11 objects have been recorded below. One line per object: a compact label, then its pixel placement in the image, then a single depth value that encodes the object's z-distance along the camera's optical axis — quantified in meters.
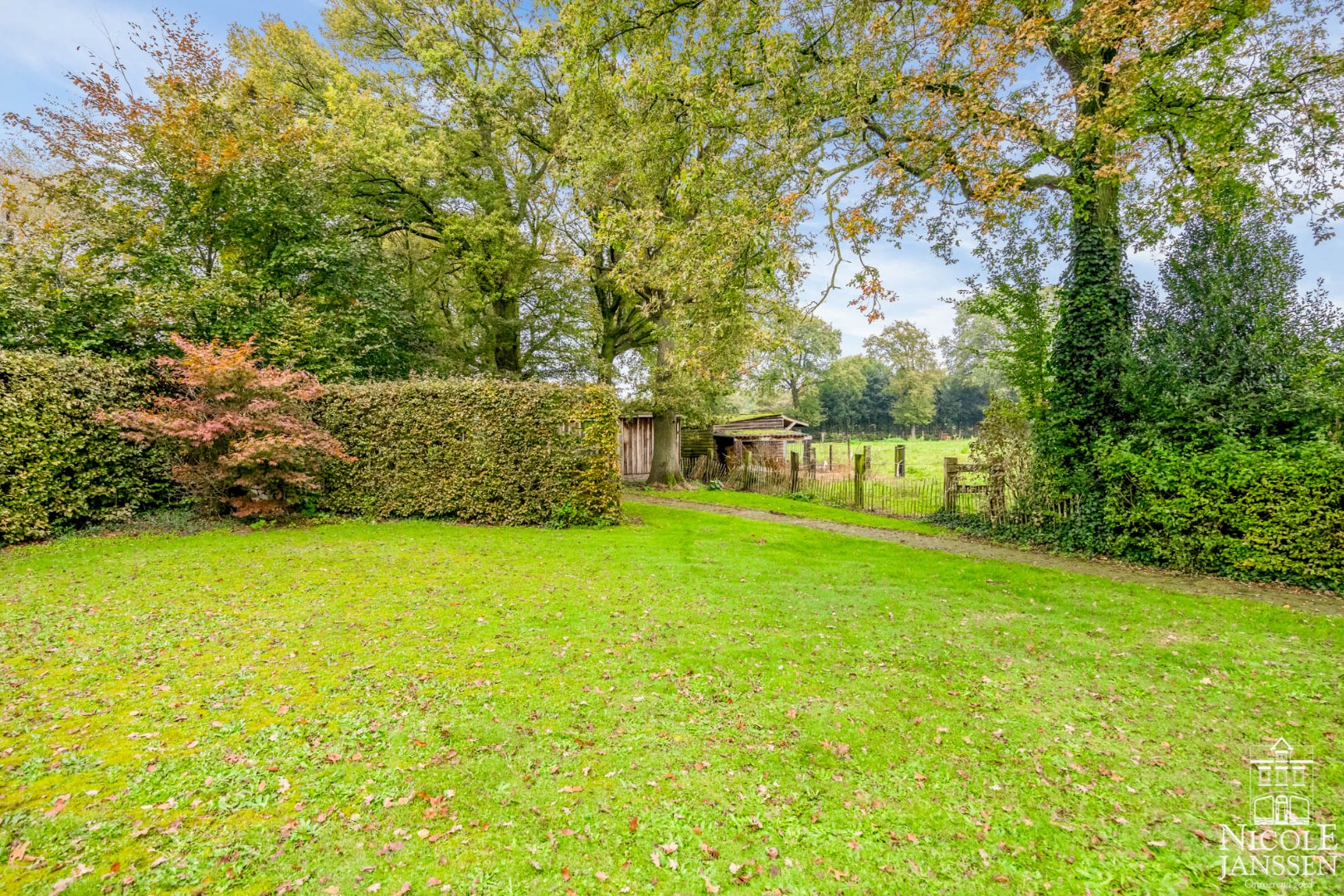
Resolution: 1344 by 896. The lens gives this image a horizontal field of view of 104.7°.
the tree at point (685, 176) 7.68
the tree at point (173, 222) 10.21
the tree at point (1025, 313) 10.65
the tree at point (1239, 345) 7.65
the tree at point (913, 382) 49.07
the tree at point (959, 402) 56.22
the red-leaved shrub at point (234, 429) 9.32
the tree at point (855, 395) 51.84
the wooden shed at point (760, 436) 23.47
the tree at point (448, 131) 14.00
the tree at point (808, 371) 45.19
